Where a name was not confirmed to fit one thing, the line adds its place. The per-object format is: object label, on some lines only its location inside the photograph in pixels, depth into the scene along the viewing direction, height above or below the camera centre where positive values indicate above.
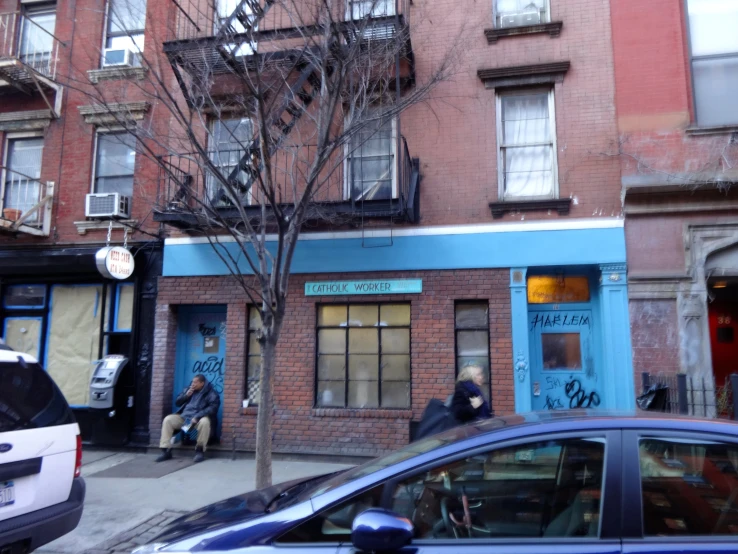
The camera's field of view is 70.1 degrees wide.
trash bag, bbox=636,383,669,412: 6.67 -0.46
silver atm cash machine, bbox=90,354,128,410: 8.99 -0.38
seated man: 8.62 -0.94
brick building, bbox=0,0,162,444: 9.66 +2.52
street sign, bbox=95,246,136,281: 8.91 +1.65
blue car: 2.24 -0.62
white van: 4.03 -0.81
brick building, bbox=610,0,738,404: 7.77 +2.97
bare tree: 5.88 +3.64
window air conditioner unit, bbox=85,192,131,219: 9.65 +2.79
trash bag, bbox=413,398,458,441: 5.44 -0.61
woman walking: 5.63 -0.45
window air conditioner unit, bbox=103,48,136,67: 10.26 +5.87
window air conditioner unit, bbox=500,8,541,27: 9.04 +5.86
